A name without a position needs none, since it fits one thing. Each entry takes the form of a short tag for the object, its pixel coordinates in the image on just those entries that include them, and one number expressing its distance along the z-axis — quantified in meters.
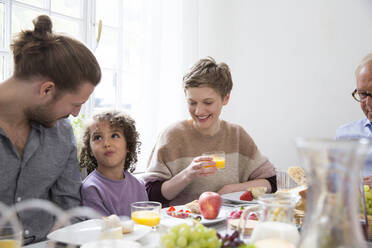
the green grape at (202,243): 0.80
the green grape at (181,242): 0.79
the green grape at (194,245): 0.79
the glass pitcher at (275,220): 0.82
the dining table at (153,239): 1.02
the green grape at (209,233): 0.82
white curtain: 3.34
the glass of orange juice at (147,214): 1.20
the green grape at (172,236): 0.81
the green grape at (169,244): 0.80
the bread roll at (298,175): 1.61
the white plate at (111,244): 0.83
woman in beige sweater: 2.03
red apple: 1.29
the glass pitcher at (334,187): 0.60
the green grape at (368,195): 1.28
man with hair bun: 1.39
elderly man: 2.03
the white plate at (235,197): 1.62
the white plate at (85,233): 0.97
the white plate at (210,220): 1.25
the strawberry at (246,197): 1.66
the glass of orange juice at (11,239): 0.77
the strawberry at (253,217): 1.32
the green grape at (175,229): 0.84
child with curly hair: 1.71
